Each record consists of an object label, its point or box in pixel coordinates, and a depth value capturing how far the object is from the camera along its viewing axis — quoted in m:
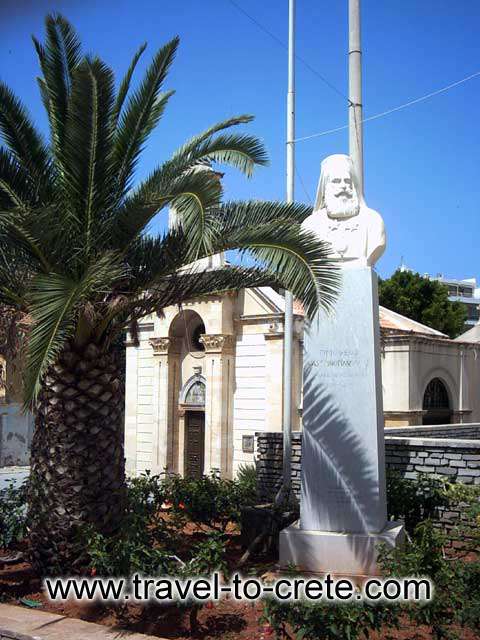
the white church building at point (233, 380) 19.34
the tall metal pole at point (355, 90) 10.16
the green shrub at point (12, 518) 8.49
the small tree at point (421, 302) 35.38
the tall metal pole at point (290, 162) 14.17
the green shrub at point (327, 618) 4.90
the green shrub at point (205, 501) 9.77
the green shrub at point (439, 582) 5.18
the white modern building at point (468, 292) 80.88
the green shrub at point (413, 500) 9.16
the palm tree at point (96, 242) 7.00
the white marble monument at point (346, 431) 7.18
